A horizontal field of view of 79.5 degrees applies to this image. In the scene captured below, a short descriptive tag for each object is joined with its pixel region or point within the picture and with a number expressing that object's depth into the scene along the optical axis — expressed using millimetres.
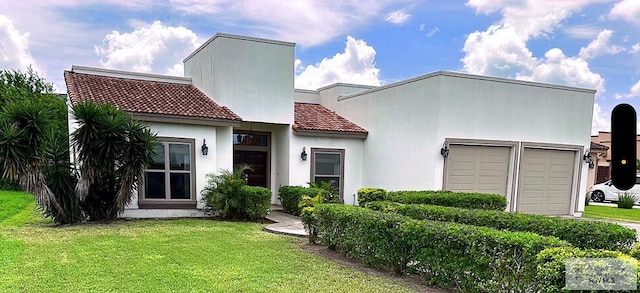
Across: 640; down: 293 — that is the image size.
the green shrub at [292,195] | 11164
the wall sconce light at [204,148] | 10867
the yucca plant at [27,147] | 8188
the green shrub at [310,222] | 7156
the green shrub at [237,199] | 10188
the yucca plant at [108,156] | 8461
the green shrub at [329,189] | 11039
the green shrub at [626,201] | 17562
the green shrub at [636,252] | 3766
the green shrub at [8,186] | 17906
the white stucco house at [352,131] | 10797
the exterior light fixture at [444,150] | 11125
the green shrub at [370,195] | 9945
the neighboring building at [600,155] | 19378
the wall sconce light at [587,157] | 13164
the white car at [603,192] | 21309
